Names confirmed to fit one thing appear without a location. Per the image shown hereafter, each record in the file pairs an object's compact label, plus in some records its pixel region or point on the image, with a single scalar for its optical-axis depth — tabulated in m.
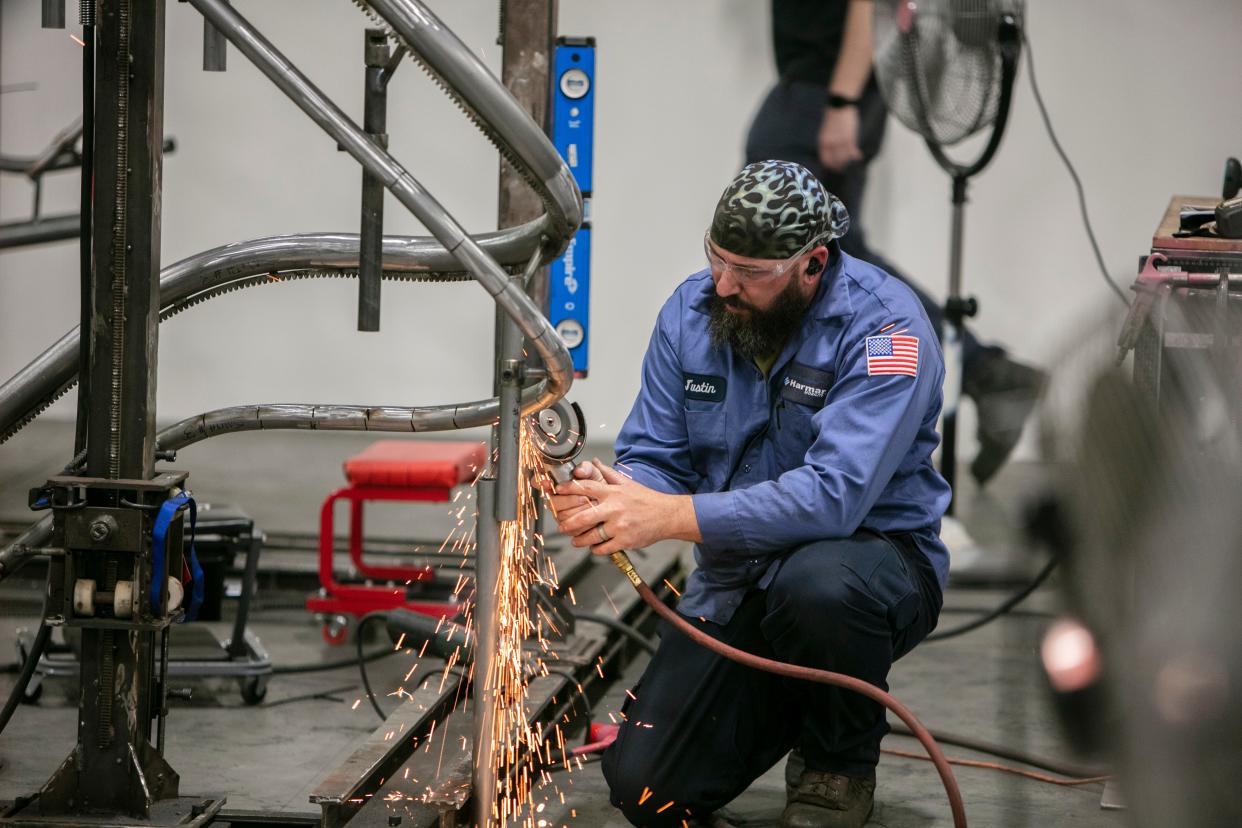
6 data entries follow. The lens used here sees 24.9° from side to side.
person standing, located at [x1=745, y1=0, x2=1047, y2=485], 10.57
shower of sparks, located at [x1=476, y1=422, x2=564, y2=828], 4.88
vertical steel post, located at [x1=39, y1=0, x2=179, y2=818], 4.60
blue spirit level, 7.12
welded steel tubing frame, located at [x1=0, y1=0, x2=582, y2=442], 4.25
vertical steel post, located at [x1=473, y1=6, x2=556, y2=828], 4.31
